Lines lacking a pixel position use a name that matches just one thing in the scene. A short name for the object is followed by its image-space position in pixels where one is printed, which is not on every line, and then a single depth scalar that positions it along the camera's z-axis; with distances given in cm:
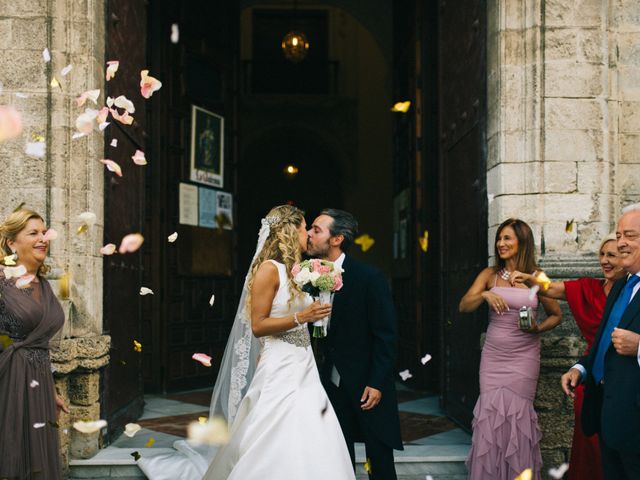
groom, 444
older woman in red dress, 463
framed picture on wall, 872
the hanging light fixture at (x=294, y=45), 1154
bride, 397
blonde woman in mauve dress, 421
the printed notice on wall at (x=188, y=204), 855
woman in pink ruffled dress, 488
